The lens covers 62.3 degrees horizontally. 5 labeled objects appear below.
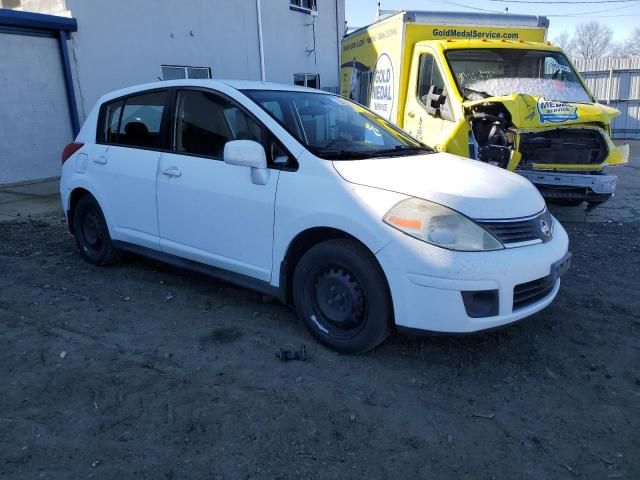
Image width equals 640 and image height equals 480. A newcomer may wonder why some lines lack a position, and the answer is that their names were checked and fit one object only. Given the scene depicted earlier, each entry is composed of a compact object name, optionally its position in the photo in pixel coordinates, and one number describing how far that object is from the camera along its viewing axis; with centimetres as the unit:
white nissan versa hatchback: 300
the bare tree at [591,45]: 5559
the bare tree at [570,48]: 5422
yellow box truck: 630
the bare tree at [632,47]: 5120
